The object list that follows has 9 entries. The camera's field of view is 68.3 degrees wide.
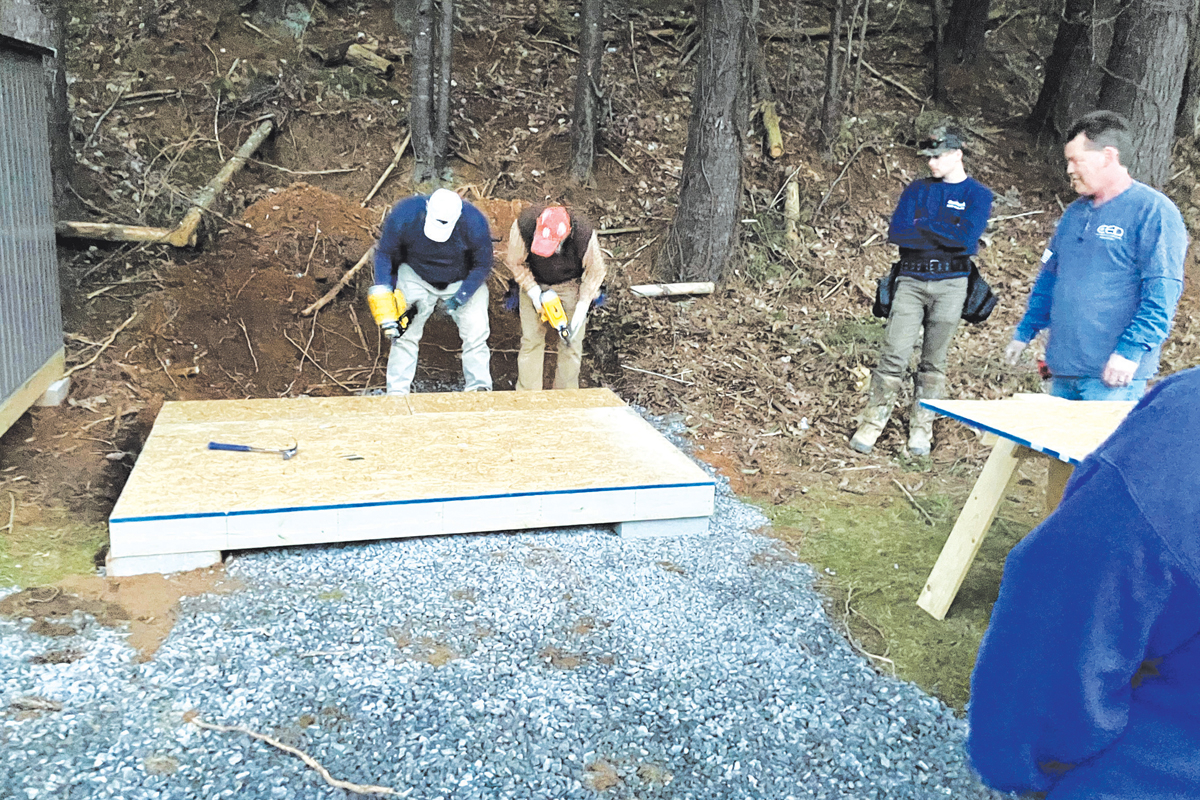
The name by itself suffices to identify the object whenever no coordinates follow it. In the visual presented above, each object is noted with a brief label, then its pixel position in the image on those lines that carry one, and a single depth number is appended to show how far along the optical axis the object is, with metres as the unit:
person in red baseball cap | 6.13
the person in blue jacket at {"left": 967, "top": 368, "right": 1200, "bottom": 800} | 1.14
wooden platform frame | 4.07
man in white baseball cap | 5.98
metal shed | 5.07
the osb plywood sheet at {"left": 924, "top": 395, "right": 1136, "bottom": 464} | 3.23
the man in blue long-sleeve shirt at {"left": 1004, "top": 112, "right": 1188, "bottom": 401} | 4.06
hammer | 4.69
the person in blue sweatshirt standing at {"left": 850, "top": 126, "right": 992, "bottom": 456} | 5.69
